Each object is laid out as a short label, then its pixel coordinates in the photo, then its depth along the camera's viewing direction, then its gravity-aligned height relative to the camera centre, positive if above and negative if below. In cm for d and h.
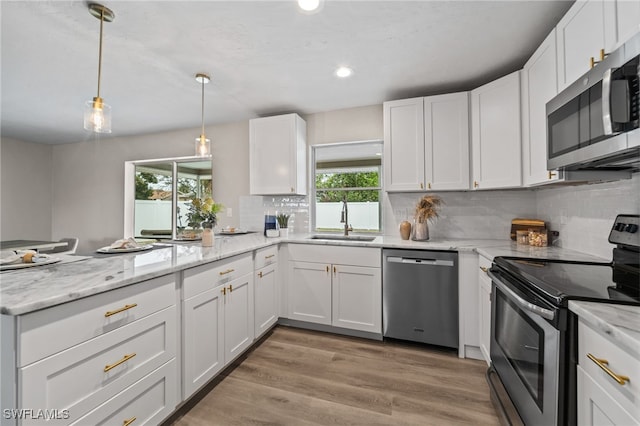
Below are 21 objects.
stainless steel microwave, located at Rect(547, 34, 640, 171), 94 +40
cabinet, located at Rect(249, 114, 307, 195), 320 +71
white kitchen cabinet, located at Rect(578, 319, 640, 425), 70 -48
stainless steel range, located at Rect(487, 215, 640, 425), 96 -46
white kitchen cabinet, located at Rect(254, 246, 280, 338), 240 -70
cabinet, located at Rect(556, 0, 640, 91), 115 +88
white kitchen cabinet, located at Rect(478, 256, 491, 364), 197 -70
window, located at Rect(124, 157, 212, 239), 425 +36
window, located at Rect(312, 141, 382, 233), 330 +37
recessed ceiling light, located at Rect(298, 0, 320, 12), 159 +124
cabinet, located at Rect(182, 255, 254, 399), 163 -70
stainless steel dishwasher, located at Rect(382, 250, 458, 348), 230 -71
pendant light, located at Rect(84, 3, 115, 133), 161 +62
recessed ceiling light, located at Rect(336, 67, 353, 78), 241 +129
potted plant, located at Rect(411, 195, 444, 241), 267 -1
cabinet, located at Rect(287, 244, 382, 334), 255 -71
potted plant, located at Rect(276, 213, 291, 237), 315 -8
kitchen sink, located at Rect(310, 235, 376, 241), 303 -26
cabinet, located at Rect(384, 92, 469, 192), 260 +71
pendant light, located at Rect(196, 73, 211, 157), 251 +66
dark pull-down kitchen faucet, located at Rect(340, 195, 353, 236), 316 -4
